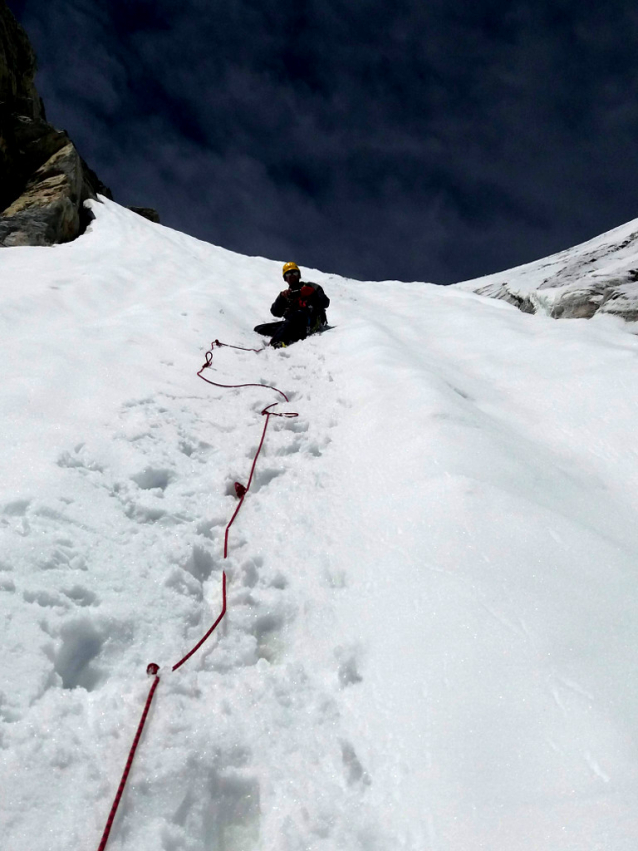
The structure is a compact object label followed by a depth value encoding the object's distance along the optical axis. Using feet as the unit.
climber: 17.94
